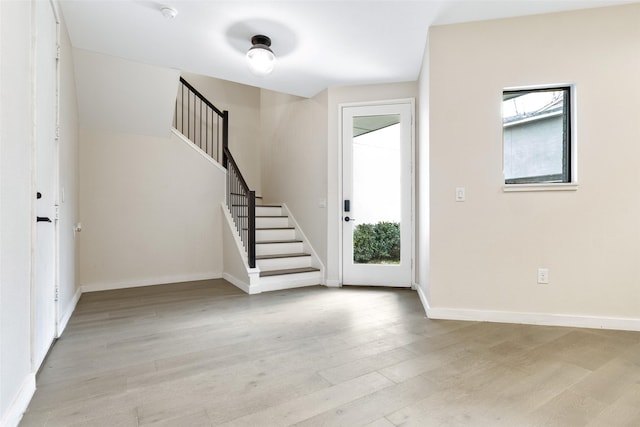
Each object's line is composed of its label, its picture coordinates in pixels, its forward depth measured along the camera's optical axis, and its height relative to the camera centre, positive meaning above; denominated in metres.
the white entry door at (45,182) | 1.96 +0.22
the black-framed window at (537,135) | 2.89 +0.72
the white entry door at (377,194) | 4.12 +0.25
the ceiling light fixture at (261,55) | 3.07 +1.54
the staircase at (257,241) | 4.05 -0.41
